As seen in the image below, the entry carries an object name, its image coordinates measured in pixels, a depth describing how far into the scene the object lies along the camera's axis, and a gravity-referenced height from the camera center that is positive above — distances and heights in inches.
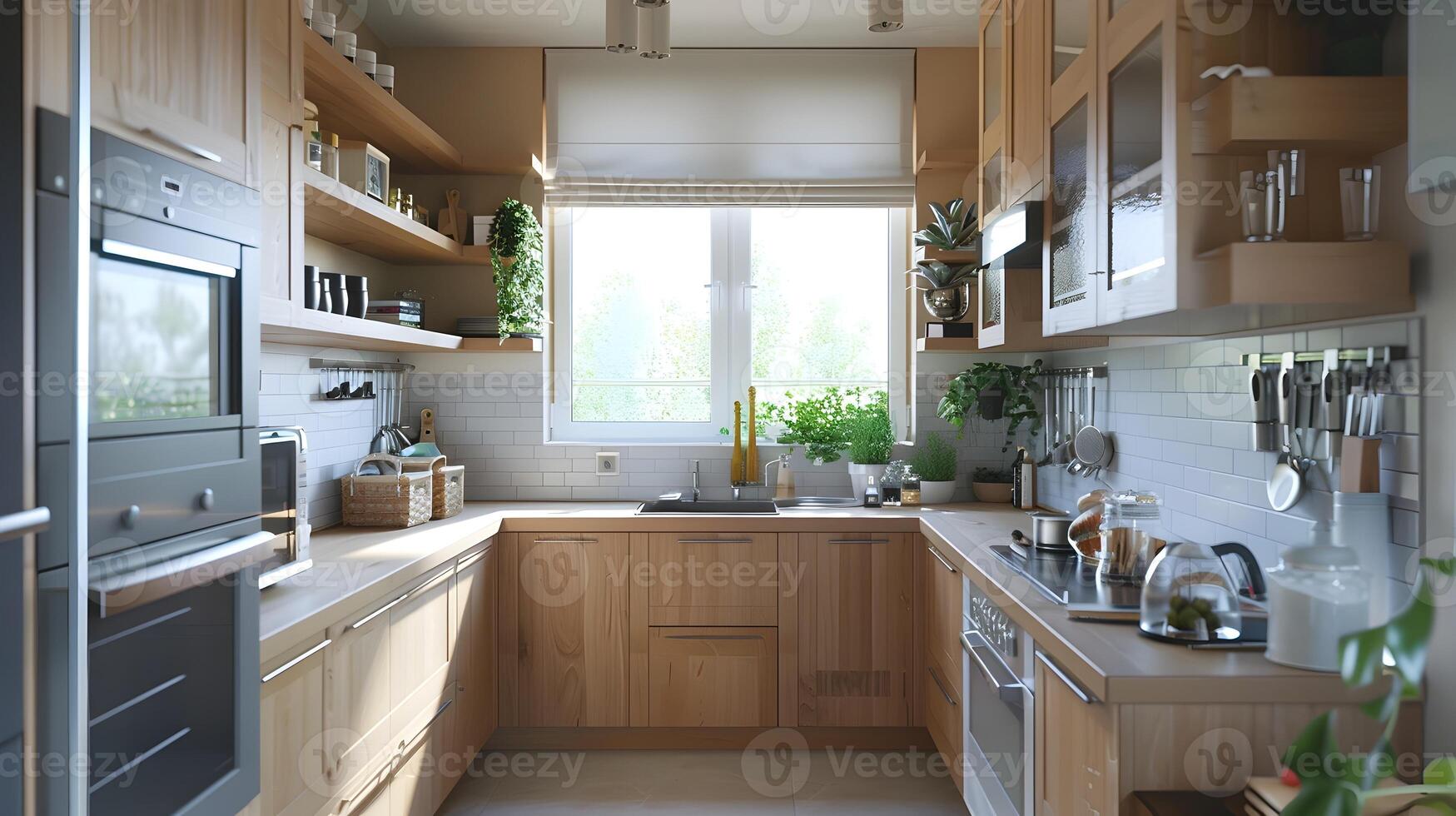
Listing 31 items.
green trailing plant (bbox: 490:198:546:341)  141.6 +21.8
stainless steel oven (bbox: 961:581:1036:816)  80.5 -30.2
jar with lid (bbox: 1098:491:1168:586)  80.8 -12.5
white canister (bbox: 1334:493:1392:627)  66.1 -9.8
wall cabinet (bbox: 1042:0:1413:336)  61.2 +17.2
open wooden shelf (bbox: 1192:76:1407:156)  60.9 +19.6
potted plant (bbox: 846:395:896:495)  149.9 -7.4
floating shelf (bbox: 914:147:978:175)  143.6 +38.5
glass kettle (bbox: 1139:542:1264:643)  66.9 -14.6
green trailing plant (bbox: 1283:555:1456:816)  24.6 -9.8
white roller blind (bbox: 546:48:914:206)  154.6 +47.5
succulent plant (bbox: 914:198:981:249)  138.2 +26.4
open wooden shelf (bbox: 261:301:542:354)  90.7 +8.2
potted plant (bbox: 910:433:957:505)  148.7 -11.4
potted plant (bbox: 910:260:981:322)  142.2 +17.7
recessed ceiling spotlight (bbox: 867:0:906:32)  84.2 +36.3
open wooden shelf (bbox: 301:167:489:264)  98.4 +22.5
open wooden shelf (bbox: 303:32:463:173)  100.4 +37.3
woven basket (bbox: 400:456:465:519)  130.0 -11.8
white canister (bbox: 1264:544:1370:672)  58.6 -13.0
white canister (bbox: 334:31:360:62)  109.7 +43.4
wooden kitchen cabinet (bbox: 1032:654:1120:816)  61.7 -25.7
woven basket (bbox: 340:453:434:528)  122.7 -13.2
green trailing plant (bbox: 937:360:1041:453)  143.7 +1.3
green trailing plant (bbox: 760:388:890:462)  151.9 -3.3
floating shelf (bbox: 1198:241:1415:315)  61.1 +8.7
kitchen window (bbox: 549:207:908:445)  160.2 +15.9
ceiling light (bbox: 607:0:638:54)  88.7 +37.0
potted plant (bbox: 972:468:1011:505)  147.8 -13.5
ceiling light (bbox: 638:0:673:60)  91.0 +37.3
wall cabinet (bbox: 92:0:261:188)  49.9 +19.8
